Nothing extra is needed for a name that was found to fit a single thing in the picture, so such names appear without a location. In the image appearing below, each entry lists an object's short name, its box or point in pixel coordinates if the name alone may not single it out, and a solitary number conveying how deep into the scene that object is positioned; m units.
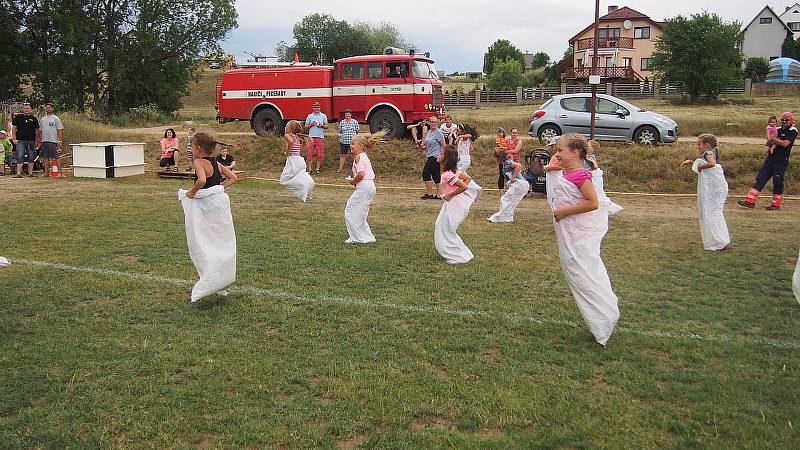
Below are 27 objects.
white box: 17.42
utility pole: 19.75
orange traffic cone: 17.39
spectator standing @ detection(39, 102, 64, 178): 17.22
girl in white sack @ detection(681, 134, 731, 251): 9.62
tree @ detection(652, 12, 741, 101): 45.19
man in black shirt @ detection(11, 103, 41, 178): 17.27
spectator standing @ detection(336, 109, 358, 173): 18.86
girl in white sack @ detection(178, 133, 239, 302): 6.52
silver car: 19.86
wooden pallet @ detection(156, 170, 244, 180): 17.92
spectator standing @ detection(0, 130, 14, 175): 17.92
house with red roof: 67.88
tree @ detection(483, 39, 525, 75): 102.46
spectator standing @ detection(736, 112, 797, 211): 13.26
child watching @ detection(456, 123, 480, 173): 15.59
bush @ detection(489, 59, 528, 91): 64.12
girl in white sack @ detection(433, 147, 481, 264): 8.71
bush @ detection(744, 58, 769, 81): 61.03
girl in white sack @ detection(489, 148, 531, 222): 12.04
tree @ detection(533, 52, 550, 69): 110.07
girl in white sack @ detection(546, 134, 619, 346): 5.67
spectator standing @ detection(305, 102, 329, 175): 18.81
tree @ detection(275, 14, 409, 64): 80.31
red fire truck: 20.56
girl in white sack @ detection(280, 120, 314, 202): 14.02
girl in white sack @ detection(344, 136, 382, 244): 9.89
